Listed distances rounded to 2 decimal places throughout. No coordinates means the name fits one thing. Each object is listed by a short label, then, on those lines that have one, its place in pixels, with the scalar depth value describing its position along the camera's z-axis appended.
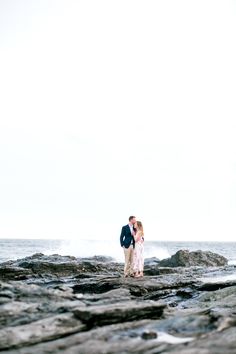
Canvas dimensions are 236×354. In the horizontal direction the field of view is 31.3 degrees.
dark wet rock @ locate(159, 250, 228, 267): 43.00
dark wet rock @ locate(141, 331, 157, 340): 10.11
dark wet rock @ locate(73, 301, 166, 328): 11.13
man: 21.97
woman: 21.95
